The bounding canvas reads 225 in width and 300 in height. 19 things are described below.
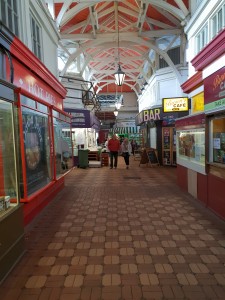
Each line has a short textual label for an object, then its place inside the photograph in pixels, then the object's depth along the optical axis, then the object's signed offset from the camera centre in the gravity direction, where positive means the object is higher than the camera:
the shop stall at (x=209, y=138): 5.09 -0.10
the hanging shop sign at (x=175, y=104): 11.98 +1.46
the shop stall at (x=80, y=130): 14.78 +0.46
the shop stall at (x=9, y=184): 3.29 -0.65
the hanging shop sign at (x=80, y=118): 14.97 +1.12
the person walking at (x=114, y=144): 13.62 -0.44
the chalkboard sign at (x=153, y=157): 14.40 -1.25
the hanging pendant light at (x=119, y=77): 10.58 +2.46
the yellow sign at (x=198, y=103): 8.67 +1.12
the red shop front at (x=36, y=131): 4.49 +0.17
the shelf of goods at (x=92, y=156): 16.53 -1.26
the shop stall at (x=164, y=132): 14.20 +0.15
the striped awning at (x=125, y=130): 33.82 +0.77
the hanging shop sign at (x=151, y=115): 14.42 +1.21
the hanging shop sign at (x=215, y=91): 4.94 +0.88
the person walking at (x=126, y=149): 13.96 -0.74
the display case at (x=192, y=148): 6.29 -0.40
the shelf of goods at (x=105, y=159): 15.36 -1.37
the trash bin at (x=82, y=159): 14.51 -1.26
